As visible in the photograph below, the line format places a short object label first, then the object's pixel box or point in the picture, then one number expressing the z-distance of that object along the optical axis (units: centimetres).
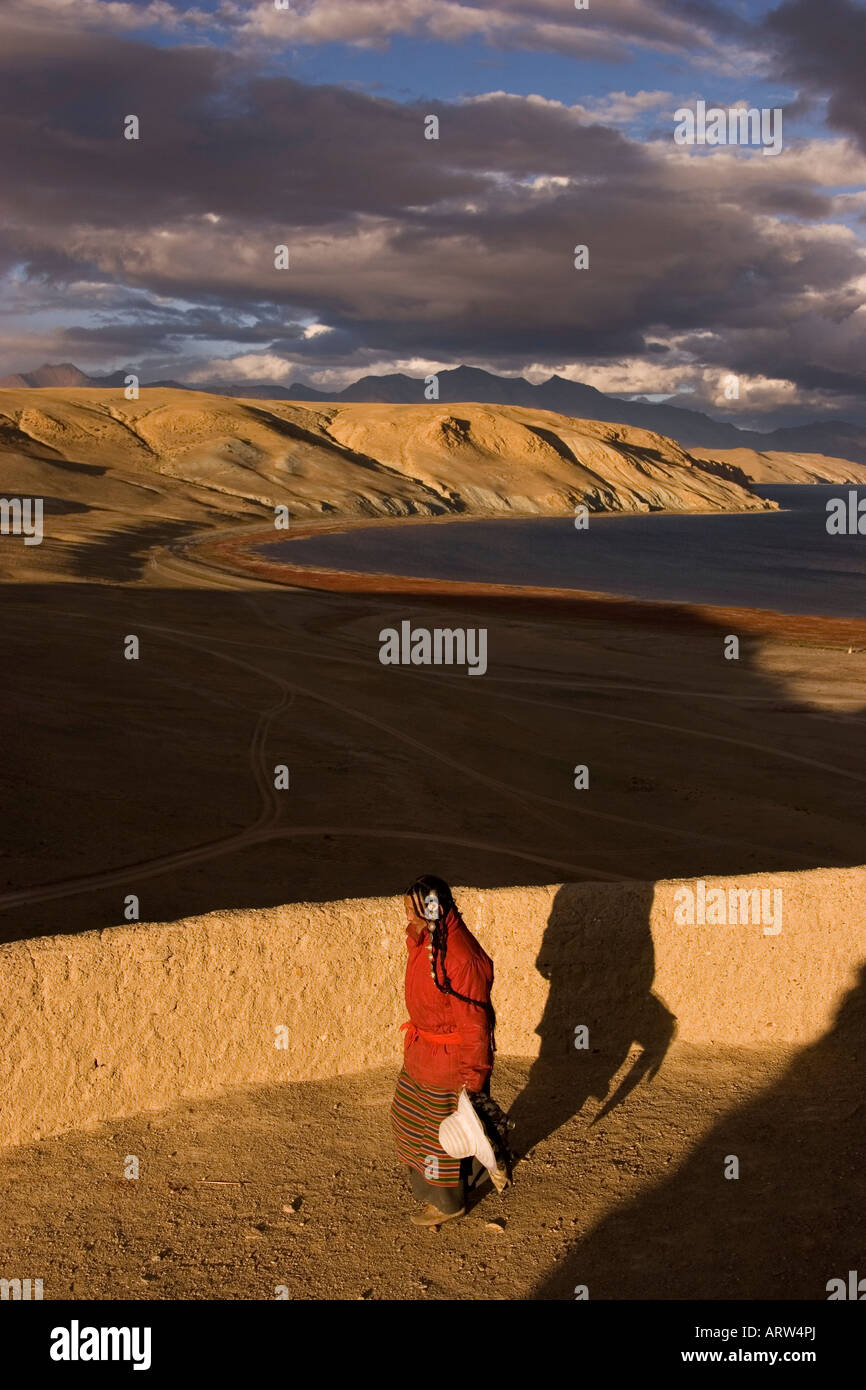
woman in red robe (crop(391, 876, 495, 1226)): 571
